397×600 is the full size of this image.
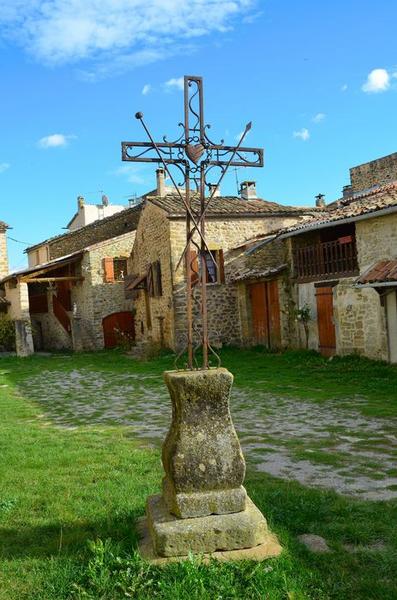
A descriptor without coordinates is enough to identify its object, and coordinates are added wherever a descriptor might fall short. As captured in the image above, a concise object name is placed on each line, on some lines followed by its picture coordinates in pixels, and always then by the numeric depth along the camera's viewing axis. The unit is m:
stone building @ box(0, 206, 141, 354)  25.09
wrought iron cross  3.95
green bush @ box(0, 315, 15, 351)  26.03
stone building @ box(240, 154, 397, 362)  13.50
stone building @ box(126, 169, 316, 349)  19.73
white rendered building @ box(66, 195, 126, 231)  36.06
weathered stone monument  3.61
